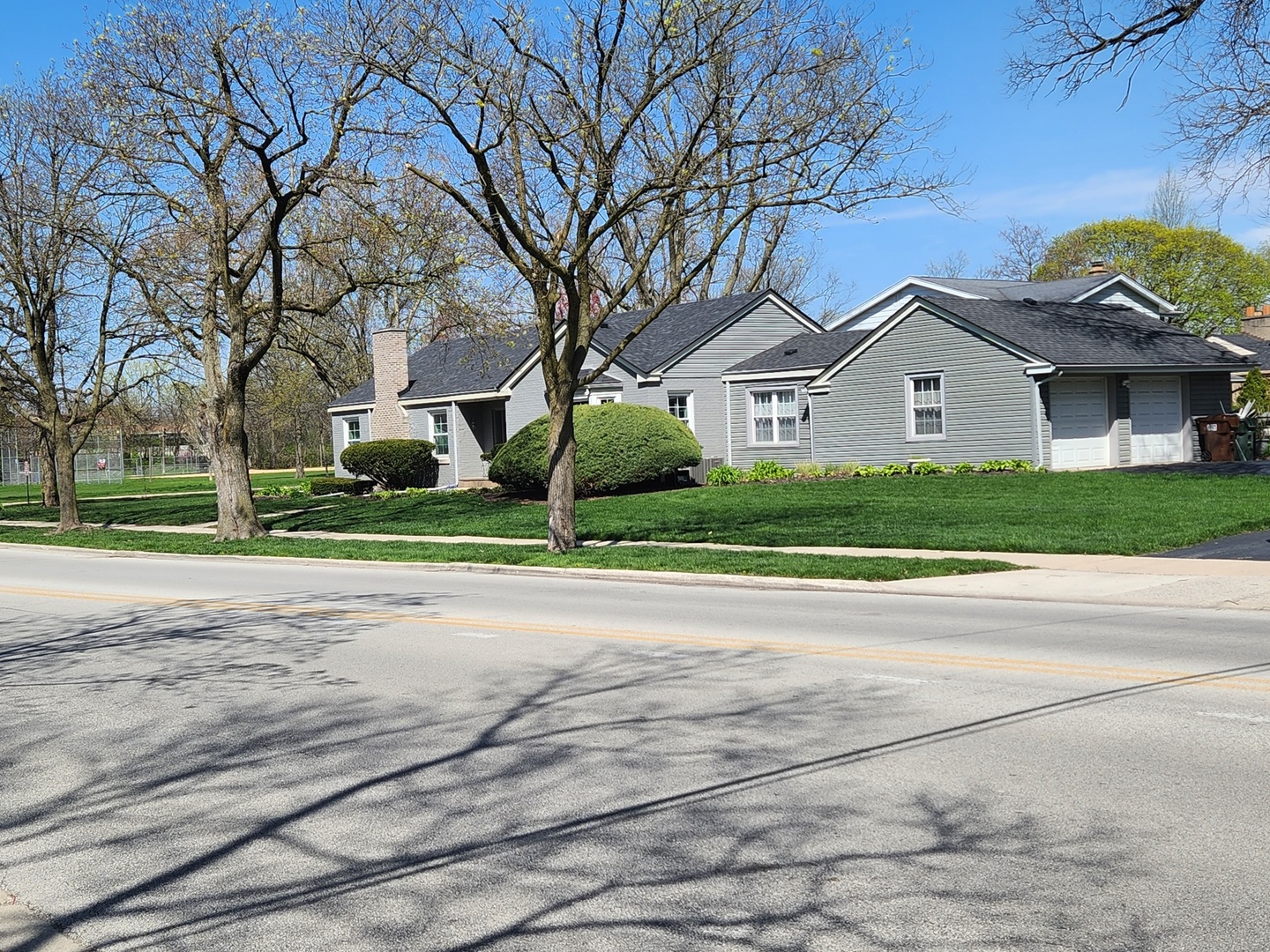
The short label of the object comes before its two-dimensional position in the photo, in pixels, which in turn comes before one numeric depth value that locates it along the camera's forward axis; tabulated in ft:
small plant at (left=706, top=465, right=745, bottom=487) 117.50
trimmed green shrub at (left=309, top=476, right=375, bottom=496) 148.77
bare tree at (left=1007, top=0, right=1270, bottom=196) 83.87
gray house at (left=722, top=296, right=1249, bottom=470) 106.11
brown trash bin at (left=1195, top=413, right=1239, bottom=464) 110.88
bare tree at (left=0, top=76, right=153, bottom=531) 99.25
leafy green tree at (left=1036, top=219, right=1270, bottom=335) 213.25
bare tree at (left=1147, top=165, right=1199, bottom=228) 240.79
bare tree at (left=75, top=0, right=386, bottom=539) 77.61
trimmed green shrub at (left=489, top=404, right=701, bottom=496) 108.68
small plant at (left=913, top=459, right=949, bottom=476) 110.32
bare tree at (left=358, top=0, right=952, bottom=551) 61.46
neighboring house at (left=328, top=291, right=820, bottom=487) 130.41
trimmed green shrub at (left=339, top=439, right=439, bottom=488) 143.64
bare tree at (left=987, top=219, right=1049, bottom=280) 237.37
